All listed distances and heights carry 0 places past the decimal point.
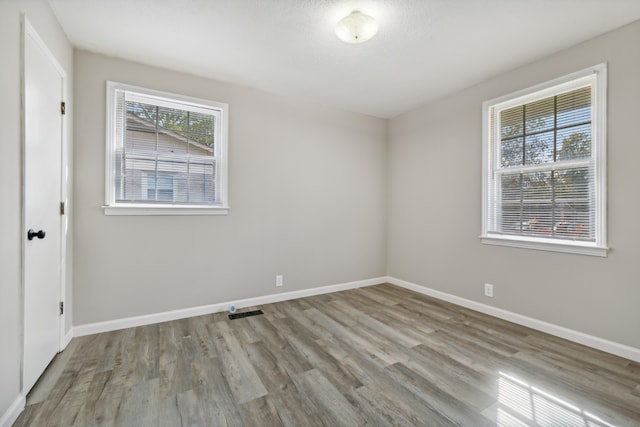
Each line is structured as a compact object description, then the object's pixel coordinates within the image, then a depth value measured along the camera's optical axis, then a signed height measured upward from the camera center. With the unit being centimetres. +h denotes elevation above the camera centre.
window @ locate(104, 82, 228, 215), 281 +62
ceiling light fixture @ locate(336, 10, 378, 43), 210 +140
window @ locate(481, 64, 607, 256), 247 +48
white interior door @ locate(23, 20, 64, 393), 174 +4
